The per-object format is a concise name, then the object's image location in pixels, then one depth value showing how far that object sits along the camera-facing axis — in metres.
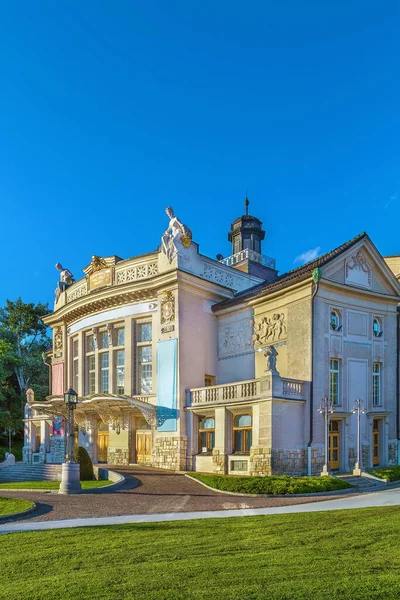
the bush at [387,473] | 21.33
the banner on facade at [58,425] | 35.41
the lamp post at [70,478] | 18.17
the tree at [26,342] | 52.60
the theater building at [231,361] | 22.98
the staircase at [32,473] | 27.29
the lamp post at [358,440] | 21.99
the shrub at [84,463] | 23.56
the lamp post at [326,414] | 21.62
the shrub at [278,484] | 17.69
